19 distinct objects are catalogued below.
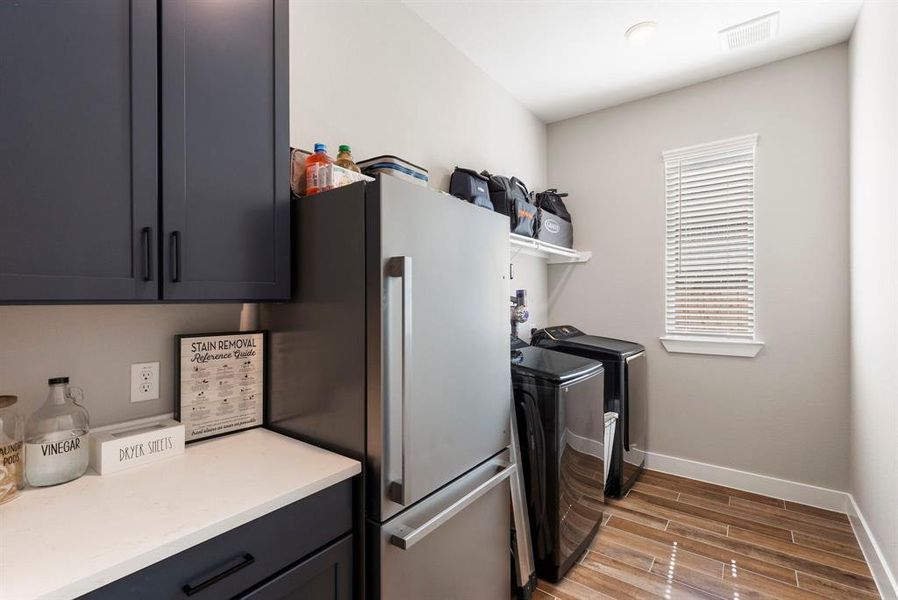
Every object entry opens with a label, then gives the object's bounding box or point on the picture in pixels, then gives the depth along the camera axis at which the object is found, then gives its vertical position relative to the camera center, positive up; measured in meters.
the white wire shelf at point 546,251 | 2.71 +0.37
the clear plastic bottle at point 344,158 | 1.57 +0.53
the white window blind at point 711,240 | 2.79 +0.42
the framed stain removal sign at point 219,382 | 1.34 -0.27
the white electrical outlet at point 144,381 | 1.28 -0.25
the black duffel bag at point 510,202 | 2.53 +0.59
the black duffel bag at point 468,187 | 2.31 +0.63
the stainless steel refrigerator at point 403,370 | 1.16 -0.21
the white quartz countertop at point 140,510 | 0.71 -0.45
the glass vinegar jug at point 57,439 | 0.99 -0.34
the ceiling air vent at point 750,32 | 2.28 +1.50
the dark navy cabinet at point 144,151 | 0.87 +0.36
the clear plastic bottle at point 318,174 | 1.42 +0.43
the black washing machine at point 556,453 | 1.89 -0.70
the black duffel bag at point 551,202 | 3.18 +0.74
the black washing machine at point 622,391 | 2.68 -0.59
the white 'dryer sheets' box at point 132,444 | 1.08 -0.39
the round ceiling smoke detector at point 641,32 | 2.30 +1.48
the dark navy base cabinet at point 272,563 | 0.80 -0.56
